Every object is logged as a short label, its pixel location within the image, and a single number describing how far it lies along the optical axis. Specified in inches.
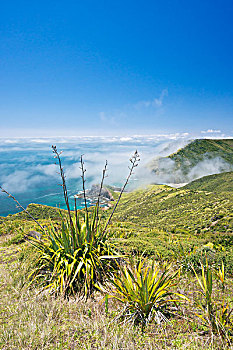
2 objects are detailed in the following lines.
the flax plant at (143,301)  105.9
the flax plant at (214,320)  94.5
